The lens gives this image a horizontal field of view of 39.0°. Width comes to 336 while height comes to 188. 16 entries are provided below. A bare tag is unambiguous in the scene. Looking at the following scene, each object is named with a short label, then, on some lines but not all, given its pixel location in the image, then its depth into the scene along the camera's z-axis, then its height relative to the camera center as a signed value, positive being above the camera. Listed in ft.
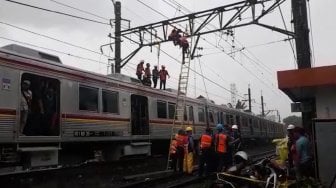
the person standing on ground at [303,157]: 34.76 -1.66
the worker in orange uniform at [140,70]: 69.11 +9.73
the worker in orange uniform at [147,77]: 67.88 +8.65
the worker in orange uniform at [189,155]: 52.29 -2.08
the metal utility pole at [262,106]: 248.03 +15.06
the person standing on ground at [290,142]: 40.70 -0.66
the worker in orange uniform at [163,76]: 71.87 +9.23
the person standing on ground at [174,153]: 53.47 -1.87
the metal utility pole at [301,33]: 51.57 +11.20
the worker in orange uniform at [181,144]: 52.80 -0.85
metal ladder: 69.29 +5.01
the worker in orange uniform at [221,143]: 48.16 -0.75
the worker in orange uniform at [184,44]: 68.23 +13.27
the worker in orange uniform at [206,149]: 49.31 -1.35
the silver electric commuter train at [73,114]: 39.06 +2.48
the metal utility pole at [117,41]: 74.28 +15.13
